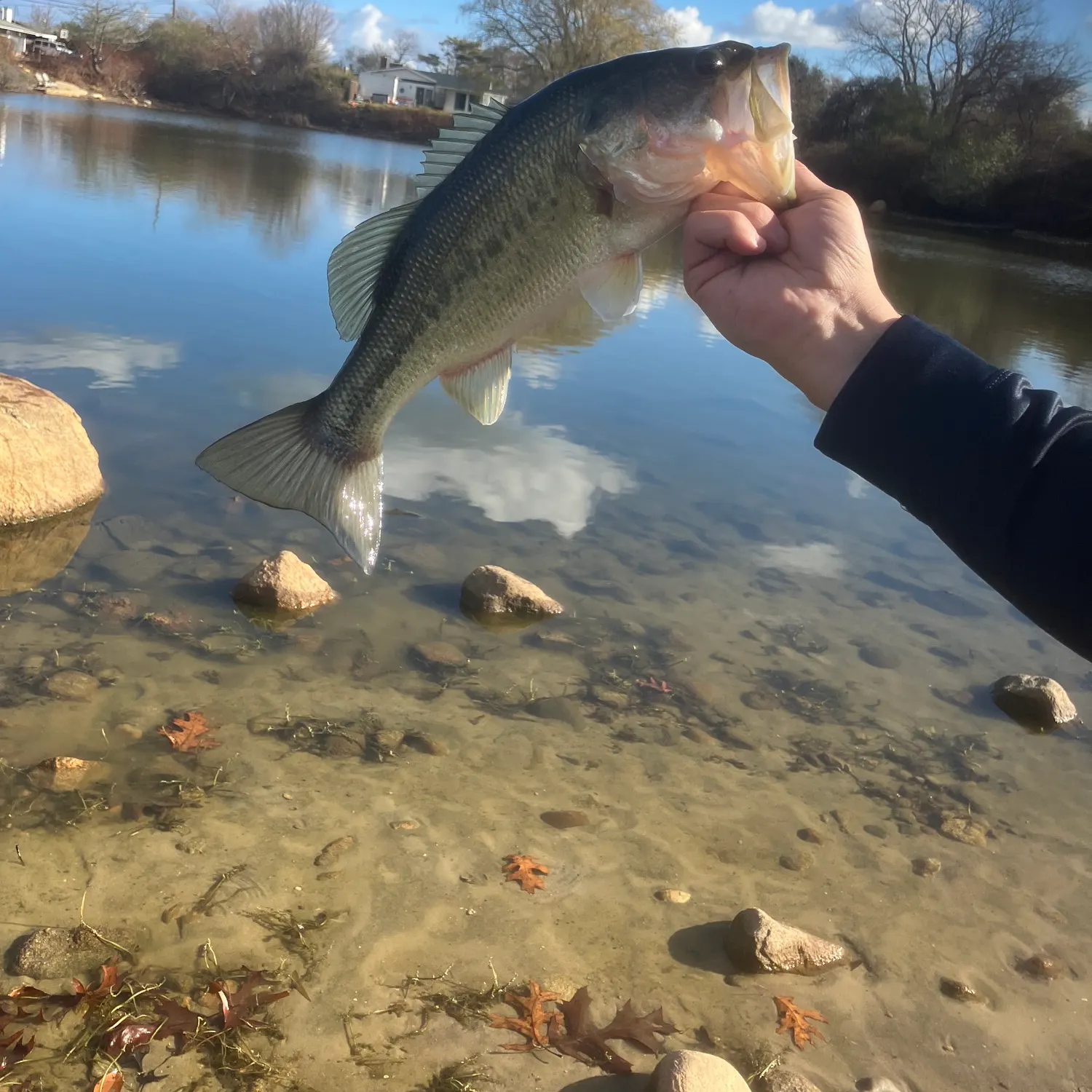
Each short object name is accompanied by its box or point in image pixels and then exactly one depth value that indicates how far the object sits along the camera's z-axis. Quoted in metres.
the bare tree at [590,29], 35.59
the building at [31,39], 69.62
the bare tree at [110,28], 72.31
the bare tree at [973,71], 52.06
